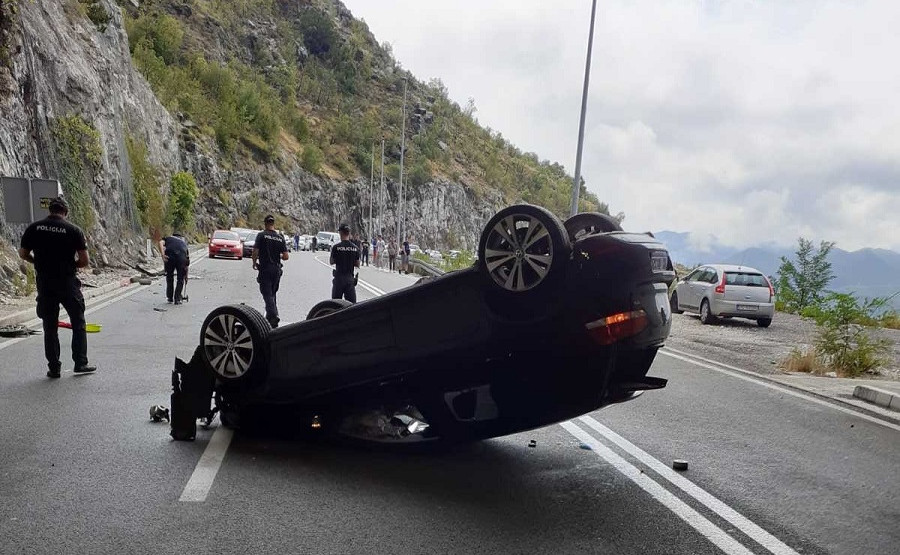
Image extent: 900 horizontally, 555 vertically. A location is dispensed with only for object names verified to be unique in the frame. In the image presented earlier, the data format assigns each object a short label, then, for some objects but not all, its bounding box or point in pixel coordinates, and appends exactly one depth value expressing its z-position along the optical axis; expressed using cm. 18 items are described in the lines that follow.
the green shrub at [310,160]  8900
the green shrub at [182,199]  4828
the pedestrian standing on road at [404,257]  3859
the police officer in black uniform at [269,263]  1262
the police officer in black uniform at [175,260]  1686
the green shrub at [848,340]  1161
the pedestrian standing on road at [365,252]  4200
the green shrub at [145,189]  3606
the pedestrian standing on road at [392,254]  4012
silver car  1911
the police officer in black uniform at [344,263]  1290
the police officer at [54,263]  800
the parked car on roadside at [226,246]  3894
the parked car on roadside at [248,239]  4281
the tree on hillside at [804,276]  2638
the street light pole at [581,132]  2123
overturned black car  479
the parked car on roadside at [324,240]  6397
